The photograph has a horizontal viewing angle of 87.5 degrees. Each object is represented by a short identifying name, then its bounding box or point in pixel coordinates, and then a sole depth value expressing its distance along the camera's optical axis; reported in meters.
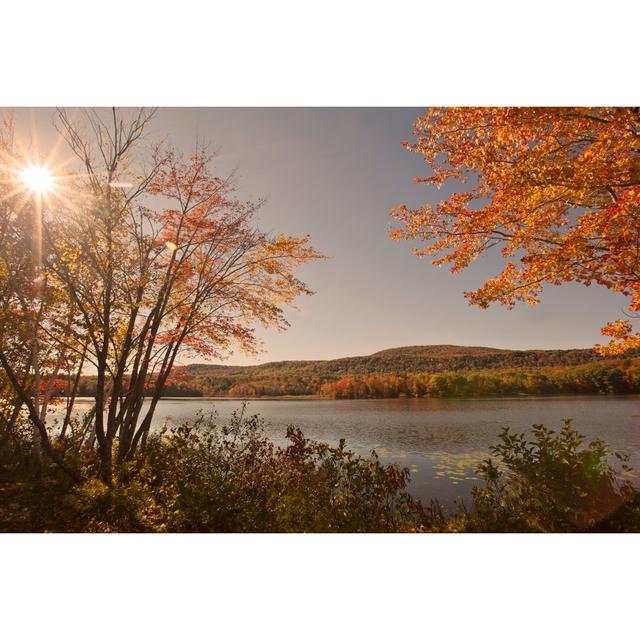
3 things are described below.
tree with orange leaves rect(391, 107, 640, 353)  3.02
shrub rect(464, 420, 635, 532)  3.16
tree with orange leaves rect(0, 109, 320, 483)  3.58
